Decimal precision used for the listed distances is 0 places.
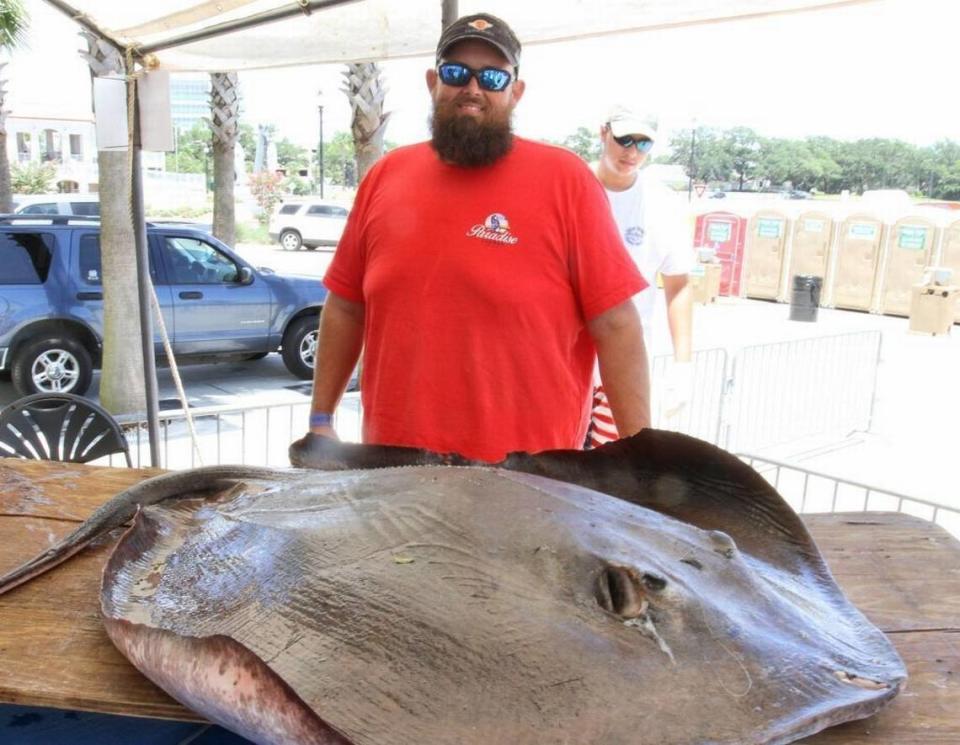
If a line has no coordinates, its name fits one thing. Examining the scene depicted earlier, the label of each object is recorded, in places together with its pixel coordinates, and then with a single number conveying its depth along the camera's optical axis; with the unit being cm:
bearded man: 231
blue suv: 848
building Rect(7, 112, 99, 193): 4069
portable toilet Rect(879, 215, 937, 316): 1440
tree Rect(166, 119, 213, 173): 5720
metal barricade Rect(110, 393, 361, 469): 616
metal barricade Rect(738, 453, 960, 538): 564
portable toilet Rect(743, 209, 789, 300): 1650
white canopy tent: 340
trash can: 1428
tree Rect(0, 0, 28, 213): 1363
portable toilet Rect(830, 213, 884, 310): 1500
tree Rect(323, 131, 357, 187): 5816
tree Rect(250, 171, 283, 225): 3825
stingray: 101
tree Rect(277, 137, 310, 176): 6915
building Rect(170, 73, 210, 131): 11791
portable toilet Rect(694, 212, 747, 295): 1705
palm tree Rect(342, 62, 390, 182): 1122
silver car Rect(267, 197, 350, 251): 2872
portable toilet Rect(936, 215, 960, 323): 1426
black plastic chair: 363
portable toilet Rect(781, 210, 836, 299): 1567
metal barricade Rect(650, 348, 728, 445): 643
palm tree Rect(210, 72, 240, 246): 1497
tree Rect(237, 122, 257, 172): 6977
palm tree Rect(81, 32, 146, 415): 727
